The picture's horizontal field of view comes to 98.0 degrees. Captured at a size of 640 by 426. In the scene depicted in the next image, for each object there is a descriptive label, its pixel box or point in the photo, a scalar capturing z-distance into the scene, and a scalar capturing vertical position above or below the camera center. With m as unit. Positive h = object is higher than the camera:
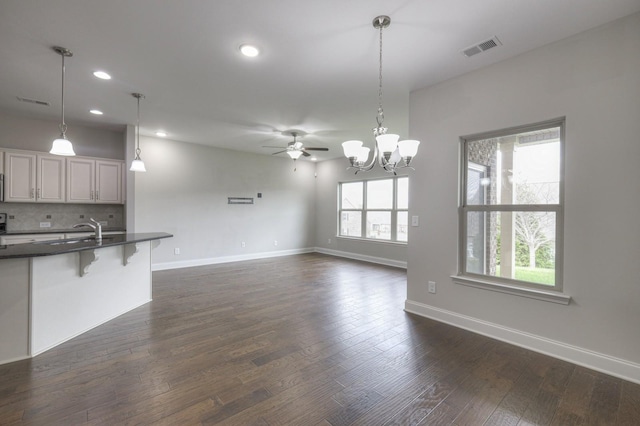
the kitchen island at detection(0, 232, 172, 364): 2.42 -0.81
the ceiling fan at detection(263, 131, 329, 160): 5.32 +1.22
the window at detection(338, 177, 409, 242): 6.84 +0.09
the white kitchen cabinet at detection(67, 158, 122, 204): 4.85 +0.53
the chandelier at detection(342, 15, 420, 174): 2.29 +0.57
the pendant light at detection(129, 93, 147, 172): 3.81 +0.66
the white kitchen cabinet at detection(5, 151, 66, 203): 4.41 +0.53
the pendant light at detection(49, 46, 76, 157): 2.80 +0.68
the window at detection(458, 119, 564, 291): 2.69 +0.07
